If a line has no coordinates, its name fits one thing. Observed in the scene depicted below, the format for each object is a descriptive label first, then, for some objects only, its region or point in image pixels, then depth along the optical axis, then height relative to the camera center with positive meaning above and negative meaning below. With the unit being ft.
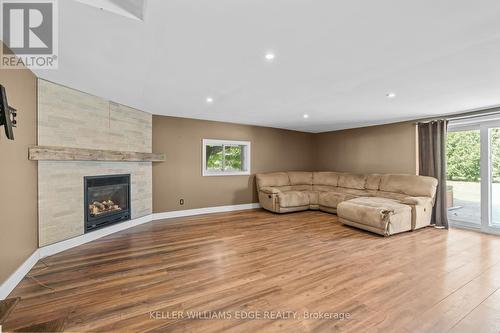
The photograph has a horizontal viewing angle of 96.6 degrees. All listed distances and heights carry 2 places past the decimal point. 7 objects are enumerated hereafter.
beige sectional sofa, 13.14 -2.32
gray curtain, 14.75 +0.46
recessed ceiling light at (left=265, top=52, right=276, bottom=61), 7.10 +3.57
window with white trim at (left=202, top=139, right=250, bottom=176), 18.51 +0.73
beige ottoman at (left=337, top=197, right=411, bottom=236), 12.59 -2.94
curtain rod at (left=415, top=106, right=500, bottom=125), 12.88 +3.20
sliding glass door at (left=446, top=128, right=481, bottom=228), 14.23 -0.74
